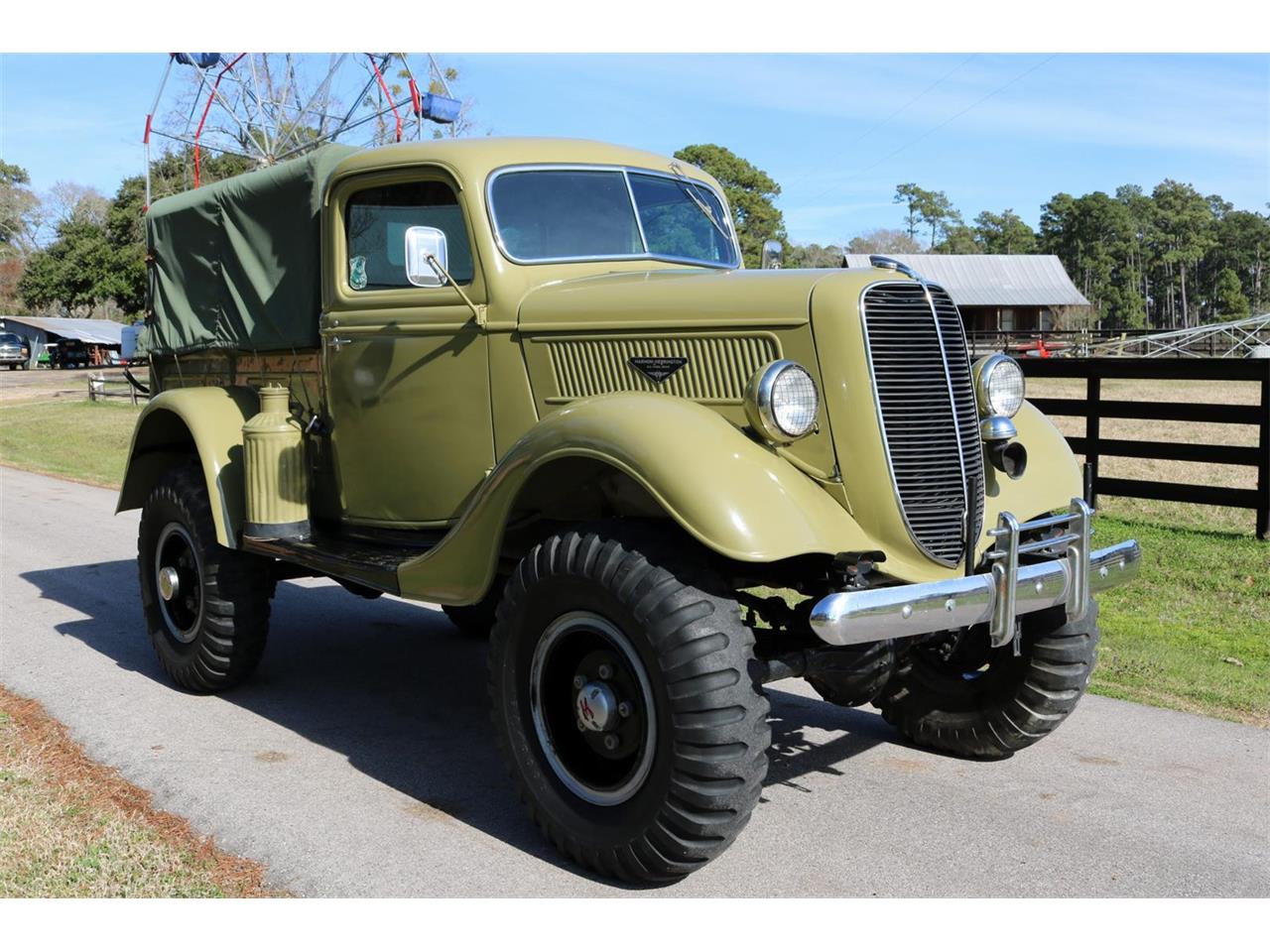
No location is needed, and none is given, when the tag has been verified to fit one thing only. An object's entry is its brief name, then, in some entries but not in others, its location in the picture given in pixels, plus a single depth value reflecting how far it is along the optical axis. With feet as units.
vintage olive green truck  11.37
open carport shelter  188.55
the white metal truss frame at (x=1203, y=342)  145.06
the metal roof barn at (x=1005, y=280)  183.42
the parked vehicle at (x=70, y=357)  179.93
